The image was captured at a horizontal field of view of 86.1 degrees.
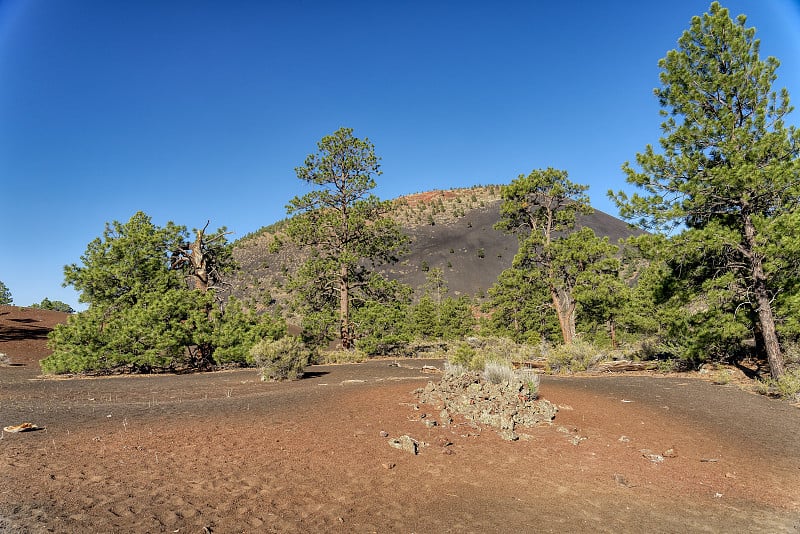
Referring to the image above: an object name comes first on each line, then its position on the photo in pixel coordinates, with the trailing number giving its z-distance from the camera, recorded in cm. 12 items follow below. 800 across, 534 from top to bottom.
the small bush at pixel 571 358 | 1616
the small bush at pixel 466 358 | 1258
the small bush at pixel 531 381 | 909
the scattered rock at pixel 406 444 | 654
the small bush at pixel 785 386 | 1017
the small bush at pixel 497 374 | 963
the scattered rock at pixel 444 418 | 795
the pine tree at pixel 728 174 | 1180
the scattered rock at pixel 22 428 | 661
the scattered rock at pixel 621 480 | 560
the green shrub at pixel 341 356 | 2050
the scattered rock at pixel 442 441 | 693
